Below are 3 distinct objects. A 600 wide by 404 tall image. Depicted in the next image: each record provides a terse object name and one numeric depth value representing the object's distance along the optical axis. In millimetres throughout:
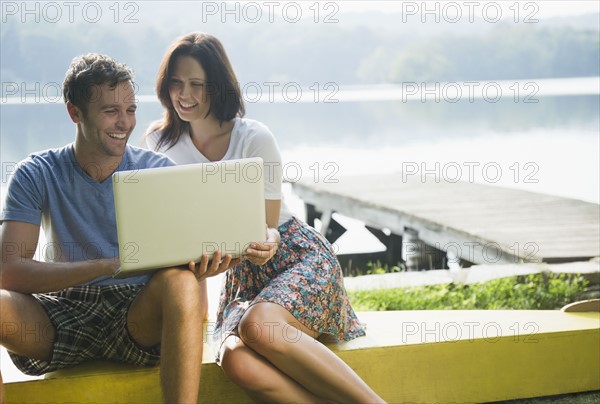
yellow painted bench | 4816
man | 3953
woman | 4129
